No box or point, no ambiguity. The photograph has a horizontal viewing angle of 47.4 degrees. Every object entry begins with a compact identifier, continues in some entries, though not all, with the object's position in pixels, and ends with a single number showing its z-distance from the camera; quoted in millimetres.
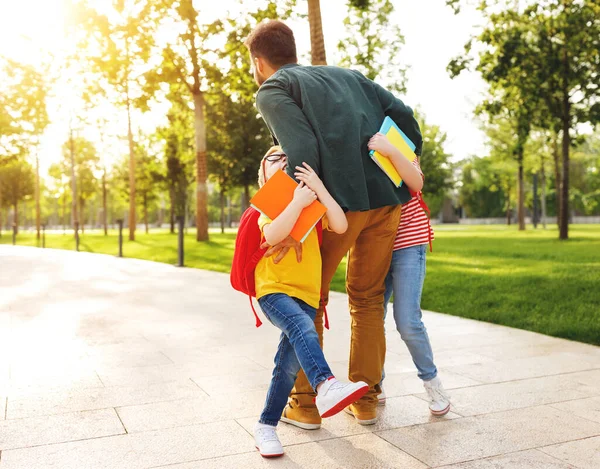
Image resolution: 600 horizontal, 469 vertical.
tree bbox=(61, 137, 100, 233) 45562
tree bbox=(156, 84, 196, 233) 29859
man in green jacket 2947
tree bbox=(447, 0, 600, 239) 19422
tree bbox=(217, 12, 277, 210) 37438
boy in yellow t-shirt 2824
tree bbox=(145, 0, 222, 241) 22031
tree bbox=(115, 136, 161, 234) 42531
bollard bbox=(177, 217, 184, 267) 14898
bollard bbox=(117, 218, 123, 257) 19088
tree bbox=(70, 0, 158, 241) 21359
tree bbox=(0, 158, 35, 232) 55500
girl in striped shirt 3508
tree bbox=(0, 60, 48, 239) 27406
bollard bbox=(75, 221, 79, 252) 23797
